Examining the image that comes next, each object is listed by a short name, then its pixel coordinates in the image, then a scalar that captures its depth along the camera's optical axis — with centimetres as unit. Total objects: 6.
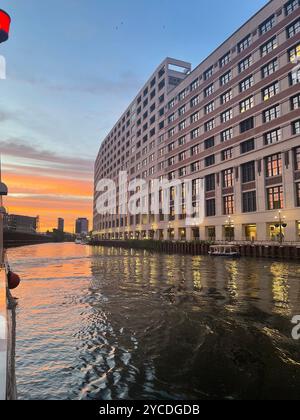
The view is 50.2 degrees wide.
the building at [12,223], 19150
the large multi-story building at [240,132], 4894
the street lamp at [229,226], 5985
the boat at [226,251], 4652
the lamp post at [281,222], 4714
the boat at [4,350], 388
